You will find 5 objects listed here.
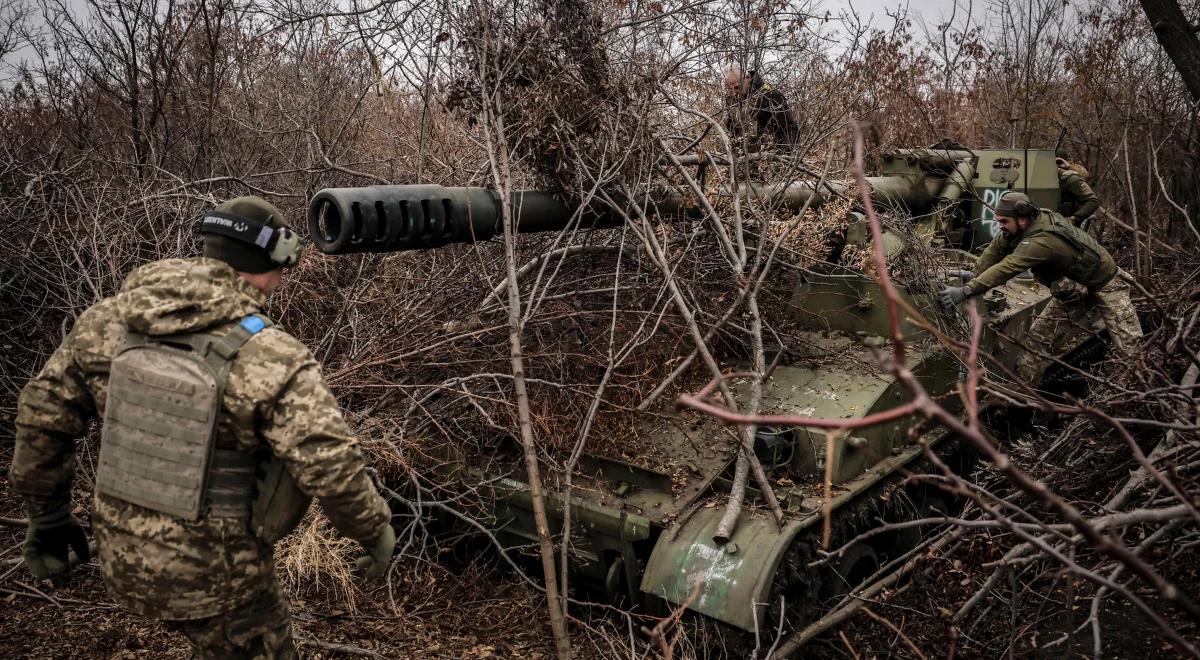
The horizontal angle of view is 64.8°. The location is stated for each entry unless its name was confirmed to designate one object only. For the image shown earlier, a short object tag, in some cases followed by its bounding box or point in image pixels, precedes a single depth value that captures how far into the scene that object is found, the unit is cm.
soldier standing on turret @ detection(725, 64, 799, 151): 550
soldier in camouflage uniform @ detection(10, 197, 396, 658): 265
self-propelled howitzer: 374
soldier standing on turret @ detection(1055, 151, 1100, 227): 741
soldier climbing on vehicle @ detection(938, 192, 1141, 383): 539
